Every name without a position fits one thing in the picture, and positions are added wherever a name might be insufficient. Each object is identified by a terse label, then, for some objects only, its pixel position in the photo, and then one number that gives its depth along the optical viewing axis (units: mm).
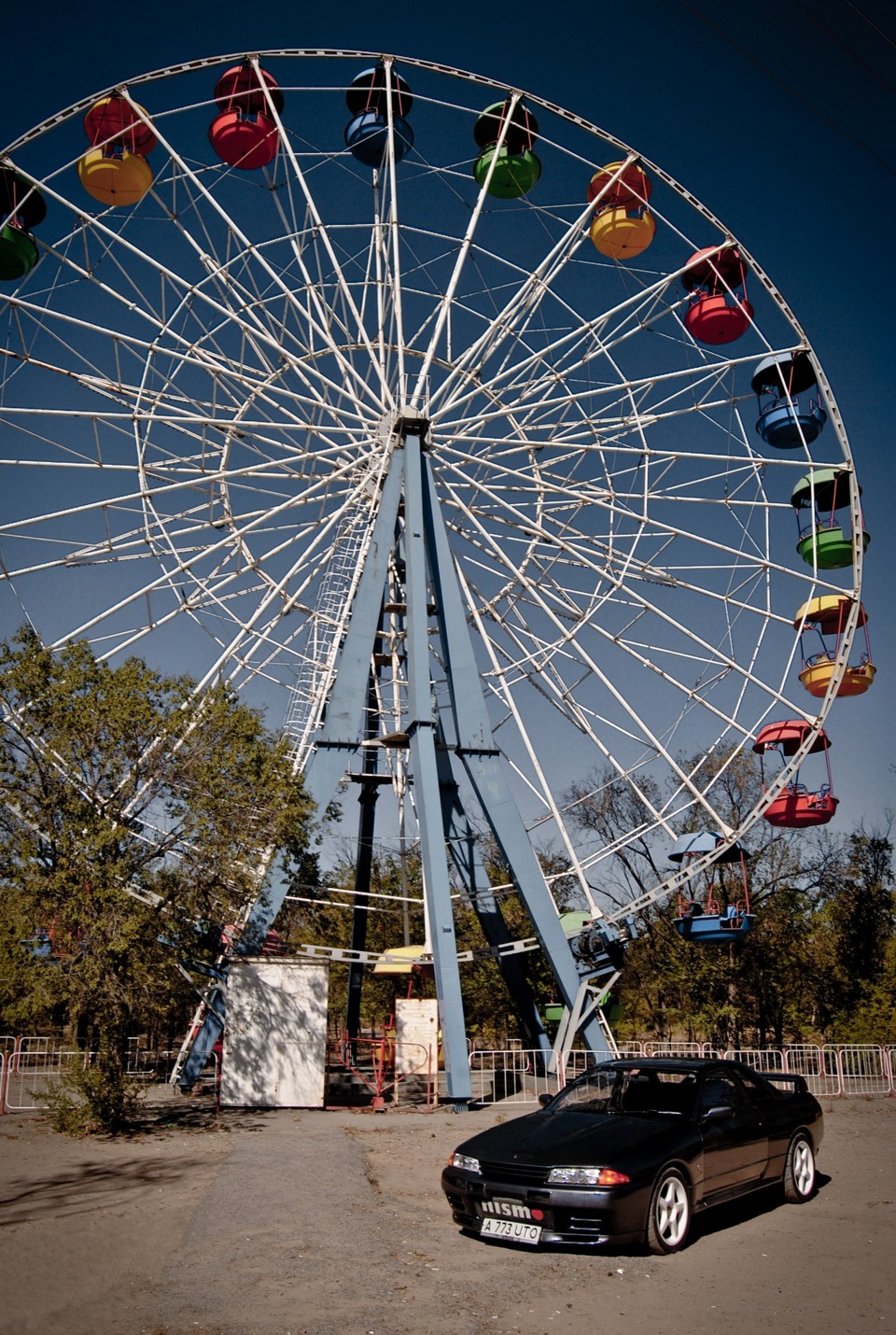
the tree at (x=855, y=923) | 31969
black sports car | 6523
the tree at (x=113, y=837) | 12398
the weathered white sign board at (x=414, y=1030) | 20531
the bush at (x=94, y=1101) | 12422
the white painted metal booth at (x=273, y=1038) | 15578
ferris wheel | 17109
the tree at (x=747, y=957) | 31609
